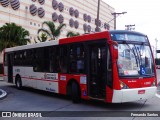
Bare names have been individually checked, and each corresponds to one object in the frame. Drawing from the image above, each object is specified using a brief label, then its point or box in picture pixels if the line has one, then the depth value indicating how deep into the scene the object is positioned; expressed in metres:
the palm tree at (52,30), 41.72
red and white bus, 10.67
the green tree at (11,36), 35.44
